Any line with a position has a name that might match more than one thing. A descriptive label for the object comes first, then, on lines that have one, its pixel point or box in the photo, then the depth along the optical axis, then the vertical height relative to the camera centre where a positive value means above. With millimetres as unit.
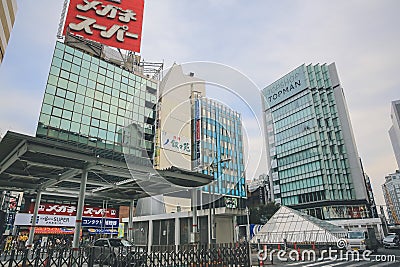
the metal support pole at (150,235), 22091 -292
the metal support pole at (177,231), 19547 -15
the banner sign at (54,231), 23234 +200
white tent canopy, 18891 -129
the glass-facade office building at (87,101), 28297 +14434
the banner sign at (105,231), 25273 +106
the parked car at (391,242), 23438 -1292
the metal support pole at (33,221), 16316 +739
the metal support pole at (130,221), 19297 +767
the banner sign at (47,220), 21475 +1091
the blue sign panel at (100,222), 24094 +907
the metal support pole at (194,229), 14855 +85
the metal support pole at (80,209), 12570 +1110
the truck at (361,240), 18047 -883
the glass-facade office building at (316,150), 44312 +13791
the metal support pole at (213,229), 14345 +61
